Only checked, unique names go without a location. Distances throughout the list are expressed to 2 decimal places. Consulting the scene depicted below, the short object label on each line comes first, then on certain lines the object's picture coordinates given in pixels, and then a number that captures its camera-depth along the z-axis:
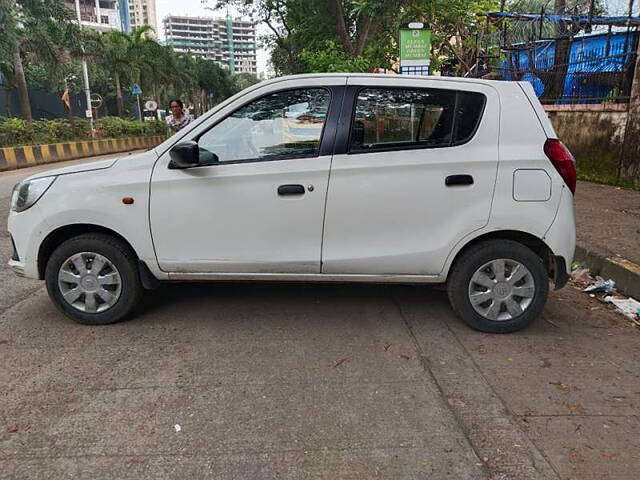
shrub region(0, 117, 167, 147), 18.80
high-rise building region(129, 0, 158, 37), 156.79
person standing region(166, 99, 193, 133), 8.64
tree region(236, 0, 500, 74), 12.61
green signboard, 10.45
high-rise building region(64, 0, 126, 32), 89.69
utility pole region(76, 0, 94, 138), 26.23
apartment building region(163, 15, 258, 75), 138.00
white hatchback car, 3.79
